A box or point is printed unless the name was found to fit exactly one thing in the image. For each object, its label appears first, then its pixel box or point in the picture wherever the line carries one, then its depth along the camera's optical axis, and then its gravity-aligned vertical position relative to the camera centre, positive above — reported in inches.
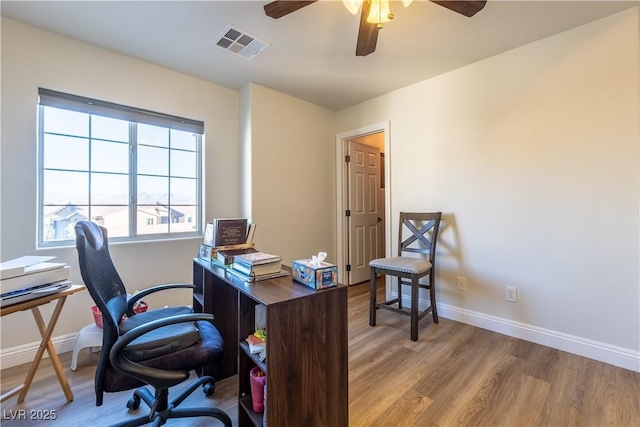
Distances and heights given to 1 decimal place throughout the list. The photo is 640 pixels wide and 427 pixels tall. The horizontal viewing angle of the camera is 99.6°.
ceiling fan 54.7 +44.0
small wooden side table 56.5 -29.1
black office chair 41.4 -21.9
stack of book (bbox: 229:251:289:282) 51.6 -9.6
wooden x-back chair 88.6 -16.2
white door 145.7 +5.4
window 81.7 +17.0
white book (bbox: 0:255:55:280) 49.7 -9.2
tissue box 46.0 -10.0
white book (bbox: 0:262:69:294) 49.9 -11.4
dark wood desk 40.4 -21.8
